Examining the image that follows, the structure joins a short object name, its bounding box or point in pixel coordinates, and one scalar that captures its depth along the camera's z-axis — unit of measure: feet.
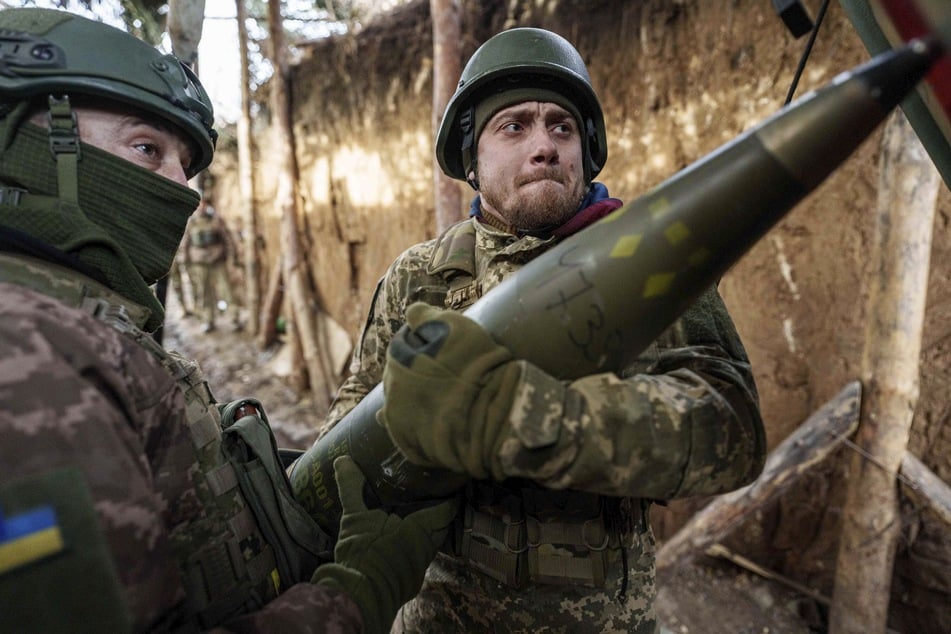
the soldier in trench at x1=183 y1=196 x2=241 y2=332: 33.47
